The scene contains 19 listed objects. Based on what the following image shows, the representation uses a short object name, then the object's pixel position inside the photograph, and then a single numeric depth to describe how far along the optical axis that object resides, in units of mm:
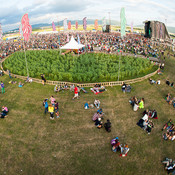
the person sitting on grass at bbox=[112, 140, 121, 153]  8812
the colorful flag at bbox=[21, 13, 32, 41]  15824
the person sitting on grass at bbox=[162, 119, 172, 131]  10682
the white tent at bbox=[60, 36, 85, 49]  26903
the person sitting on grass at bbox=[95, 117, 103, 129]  10636
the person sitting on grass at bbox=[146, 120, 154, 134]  10331
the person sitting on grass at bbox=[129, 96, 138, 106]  13204
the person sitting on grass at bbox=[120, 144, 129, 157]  8648
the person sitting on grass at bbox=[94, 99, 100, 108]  13188
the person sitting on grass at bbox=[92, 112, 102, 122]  11202
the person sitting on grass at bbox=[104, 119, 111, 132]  10227
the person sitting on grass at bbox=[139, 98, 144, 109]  13131
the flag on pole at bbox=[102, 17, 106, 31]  46947
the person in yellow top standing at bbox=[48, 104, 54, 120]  11179
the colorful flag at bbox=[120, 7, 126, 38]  16889
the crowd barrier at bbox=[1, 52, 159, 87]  17016
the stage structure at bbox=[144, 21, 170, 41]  31652
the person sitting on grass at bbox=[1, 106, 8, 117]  11688
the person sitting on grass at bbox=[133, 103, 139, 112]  12648
